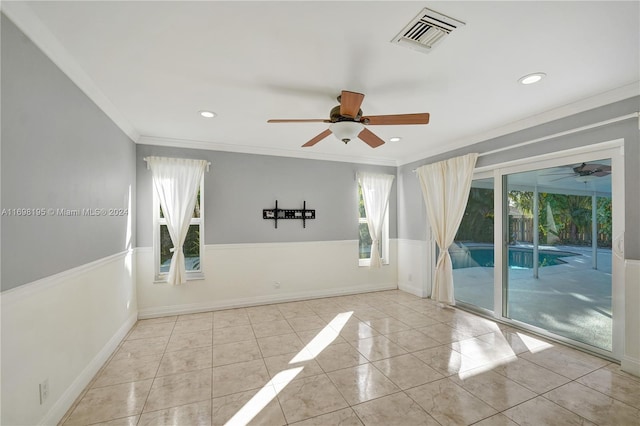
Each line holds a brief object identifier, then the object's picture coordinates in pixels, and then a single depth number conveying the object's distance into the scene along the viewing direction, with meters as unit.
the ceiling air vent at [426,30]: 1.58
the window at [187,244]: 3.89
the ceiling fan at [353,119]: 2.14
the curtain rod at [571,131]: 2.41
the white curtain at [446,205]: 3.88
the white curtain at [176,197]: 3.78
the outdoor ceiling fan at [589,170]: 2.70
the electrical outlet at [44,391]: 1.70
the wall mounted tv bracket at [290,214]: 4.43
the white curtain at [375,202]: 4.96
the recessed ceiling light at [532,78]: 2.18
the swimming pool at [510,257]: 3.19
